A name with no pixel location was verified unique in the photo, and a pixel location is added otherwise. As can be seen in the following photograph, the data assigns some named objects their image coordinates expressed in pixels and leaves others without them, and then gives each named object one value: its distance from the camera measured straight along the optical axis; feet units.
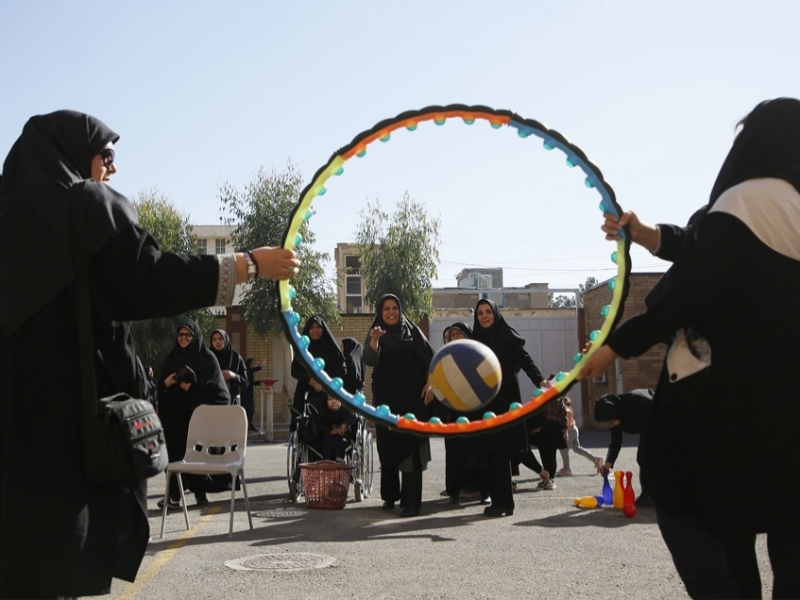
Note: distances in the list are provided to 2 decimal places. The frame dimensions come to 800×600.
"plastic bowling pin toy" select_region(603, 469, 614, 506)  36.57
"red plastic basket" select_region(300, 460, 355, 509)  37.65
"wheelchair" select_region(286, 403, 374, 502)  41.27
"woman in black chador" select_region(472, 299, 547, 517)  34.42
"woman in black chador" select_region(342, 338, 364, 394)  43.57
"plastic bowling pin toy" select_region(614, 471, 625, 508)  35.47
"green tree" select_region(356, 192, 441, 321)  81.25
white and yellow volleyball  16.34
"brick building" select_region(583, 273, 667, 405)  91.50
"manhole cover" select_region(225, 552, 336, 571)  24.11
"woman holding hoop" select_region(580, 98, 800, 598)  11.37
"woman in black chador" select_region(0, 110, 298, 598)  10.71
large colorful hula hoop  14.71
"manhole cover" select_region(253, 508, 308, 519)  35.83
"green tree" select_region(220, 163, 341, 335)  104.12
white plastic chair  34.32
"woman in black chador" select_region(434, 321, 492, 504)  40.09
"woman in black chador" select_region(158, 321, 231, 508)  41.06
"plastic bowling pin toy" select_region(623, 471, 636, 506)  34.12
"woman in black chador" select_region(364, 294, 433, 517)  35.29
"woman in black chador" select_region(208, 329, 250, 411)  48.70
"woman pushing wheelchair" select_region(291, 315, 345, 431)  42.27
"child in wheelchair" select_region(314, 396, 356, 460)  41.68
